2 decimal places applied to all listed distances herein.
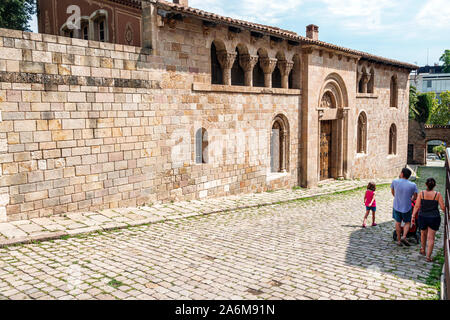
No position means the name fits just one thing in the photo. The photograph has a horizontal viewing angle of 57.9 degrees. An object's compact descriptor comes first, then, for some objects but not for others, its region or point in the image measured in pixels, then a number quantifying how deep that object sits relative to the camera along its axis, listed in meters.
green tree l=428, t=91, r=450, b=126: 47.47
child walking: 10.15
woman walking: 7.28
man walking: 8.07
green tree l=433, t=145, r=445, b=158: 43.49
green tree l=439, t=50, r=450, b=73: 72.44
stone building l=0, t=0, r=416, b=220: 8.95
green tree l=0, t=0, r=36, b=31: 22.33
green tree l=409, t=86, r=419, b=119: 39.06
